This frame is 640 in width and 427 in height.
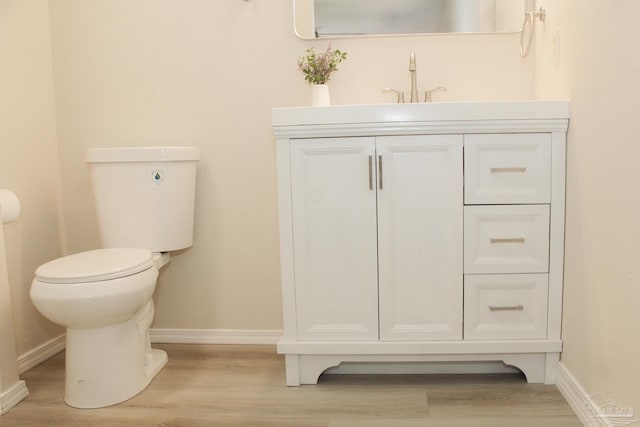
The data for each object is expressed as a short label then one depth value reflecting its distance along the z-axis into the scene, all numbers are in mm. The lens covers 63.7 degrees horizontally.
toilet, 1535
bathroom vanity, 1612
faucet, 1921
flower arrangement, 1924
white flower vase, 1912
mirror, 2008
